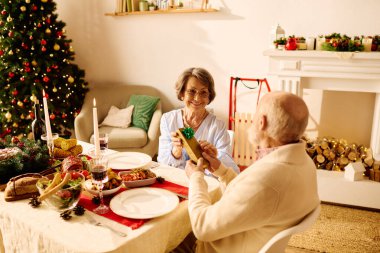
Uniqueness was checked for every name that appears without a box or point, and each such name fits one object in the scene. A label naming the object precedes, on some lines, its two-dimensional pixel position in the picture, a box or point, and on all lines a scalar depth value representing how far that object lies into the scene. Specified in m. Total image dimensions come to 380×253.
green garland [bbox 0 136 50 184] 1.48
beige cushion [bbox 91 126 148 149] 3.43
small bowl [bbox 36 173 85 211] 1.19
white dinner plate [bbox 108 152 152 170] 1.67
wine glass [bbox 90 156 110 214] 1.23
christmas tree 3.52
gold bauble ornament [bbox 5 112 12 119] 3.62
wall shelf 3.54
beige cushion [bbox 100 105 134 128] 3.70
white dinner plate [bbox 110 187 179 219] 1.22
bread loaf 1.35
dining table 1.07
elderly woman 2.02
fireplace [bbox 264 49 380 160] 2.72
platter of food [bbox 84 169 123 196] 1.34
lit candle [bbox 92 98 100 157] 1.31
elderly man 1.00
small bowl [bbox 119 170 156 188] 1.44
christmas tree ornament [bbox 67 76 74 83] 3.85
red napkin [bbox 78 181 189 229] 1.18
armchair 3.44
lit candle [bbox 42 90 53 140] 1.58
